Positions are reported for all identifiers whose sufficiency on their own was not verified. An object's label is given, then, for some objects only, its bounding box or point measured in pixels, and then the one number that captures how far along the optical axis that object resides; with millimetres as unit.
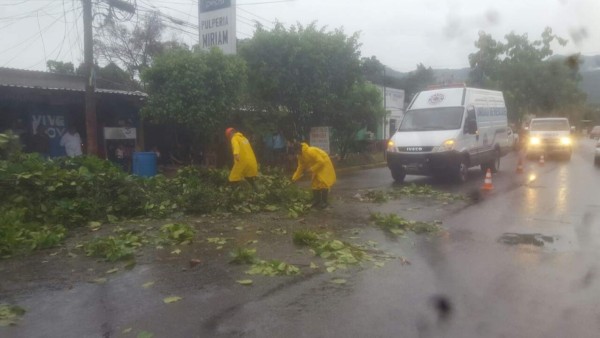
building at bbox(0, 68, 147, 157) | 15148
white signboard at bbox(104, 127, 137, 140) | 17656
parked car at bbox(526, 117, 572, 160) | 24594
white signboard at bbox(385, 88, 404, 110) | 37894
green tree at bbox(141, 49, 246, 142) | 15914
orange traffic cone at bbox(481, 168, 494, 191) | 14055
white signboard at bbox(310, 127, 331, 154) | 20156
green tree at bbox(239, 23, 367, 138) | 18391
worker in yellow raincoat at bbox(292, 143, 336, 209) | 10789
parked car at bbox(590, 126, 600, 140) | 52125
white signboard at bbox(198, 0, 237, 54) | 16547
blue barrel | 15883
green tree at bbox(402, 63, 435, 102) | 52991
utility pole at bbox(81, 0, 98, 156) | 14945
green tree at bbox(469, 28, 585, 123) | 40938
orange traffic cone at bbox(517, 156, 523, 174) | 18578
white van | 14914
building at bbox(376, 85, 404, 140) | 37994
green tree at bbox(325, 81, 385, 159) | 20695
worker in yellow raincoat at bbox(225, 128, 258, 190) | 10977
